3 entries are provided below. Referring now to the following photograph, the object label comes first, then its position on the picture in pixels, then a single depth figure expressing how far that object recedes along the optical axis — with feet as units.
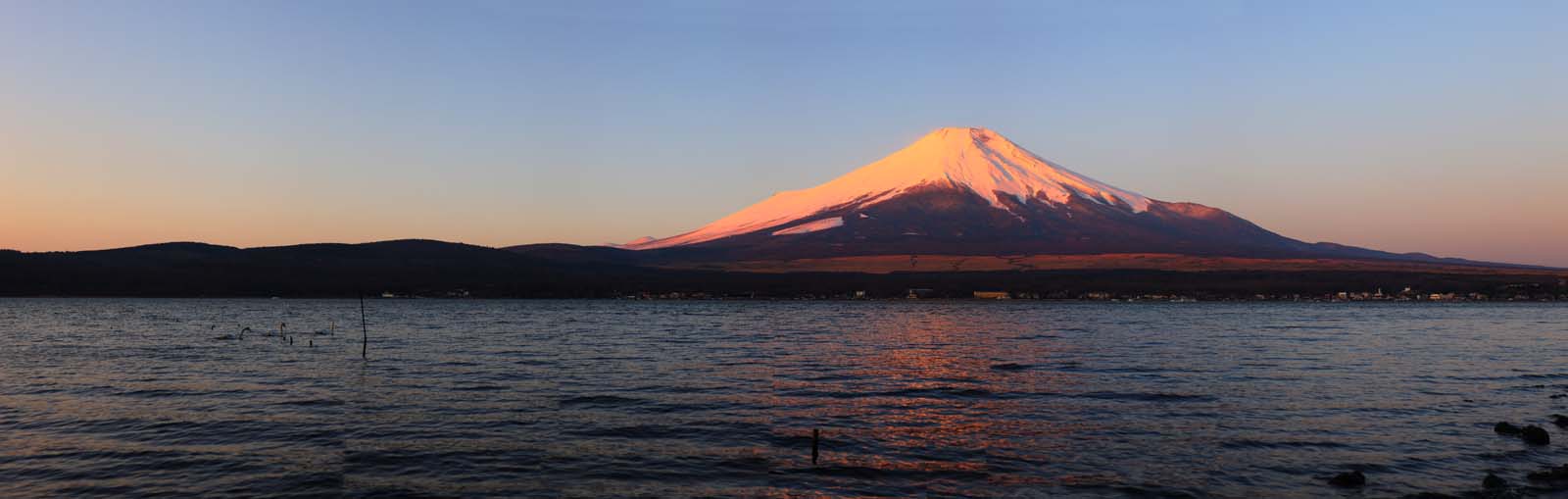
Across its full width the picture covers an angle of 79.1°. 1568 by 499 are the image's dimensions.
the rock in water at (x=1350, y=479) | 69.36
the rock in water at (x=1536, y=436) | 84.84
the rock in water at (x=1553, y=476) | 68.08
